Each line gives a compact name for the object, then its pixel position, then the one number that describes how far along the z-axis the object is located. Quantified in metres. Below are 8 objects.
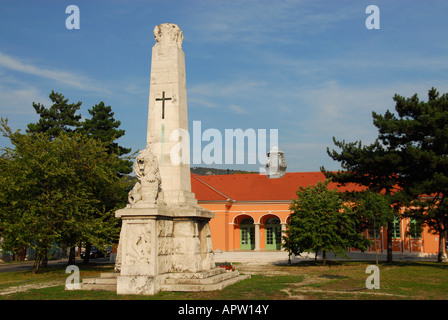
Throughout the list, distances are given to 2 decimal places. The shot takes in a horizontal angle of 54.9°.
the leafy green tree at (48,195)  20.19
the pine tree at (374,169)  21.96
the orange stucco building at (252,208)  40.25
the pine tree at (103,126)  32.54
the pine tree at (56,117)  33.44
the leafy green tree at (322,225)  23.89
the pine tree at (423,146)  20.30
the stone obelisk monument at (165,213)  11.19
